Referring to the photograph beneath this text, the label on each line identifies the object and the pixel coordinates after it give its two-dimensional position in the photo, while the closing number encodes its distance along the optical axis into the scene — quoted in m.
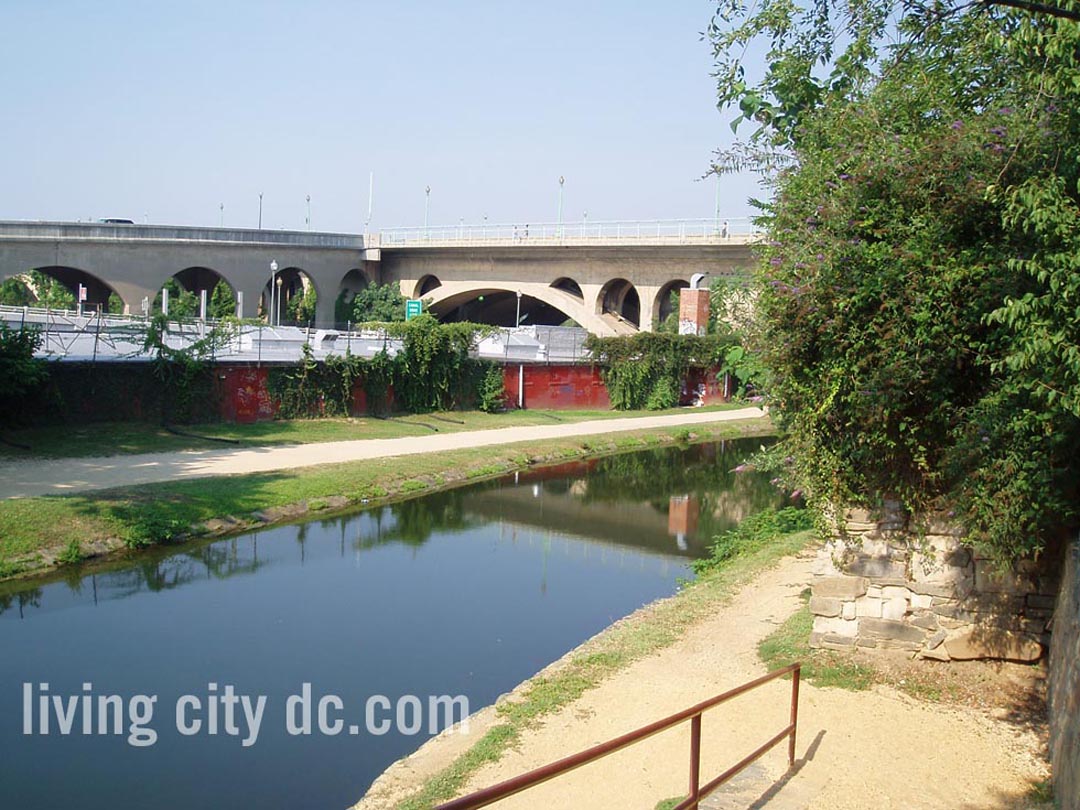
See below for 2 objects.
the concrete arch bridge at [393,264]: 53.78
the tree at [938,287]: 8.53
